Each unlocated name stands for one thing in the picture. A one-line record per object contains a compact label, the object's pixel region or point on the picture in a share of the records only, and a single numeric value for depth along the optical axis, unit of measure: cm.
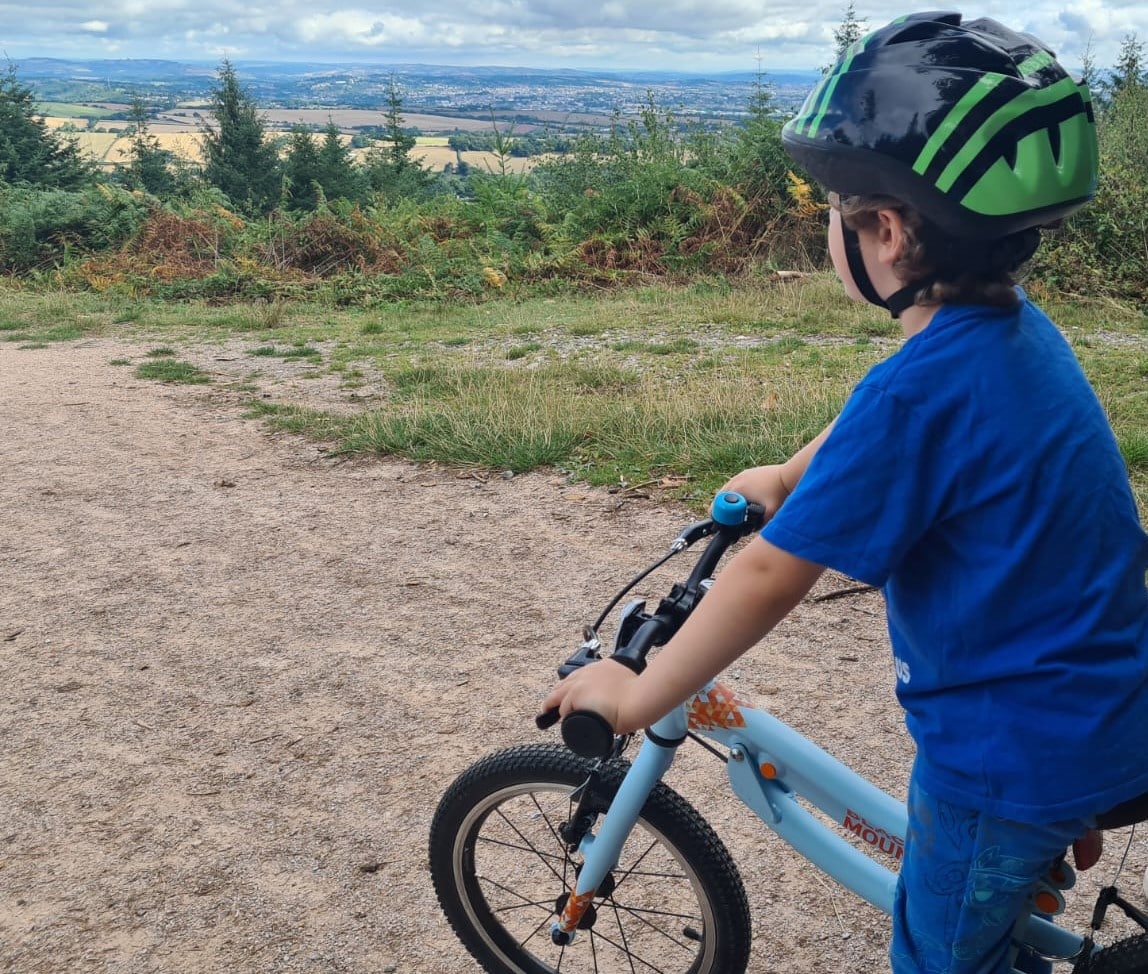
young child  131
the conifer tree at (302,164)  2231
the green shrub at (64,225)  1578
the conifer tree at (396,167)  2273
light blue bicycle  163
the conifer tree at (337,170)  2186
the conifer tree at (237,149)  2333
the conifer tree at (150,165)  2094
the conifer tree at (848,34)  1401
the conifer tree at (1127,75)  1300
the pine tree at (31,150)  2047
